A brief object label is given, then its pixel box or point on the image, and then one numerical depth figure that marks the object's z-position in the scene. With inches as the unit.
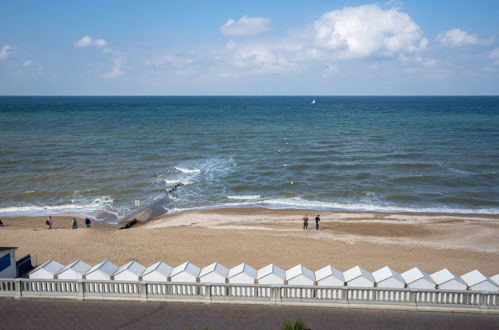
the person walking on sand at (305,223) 1063.0
